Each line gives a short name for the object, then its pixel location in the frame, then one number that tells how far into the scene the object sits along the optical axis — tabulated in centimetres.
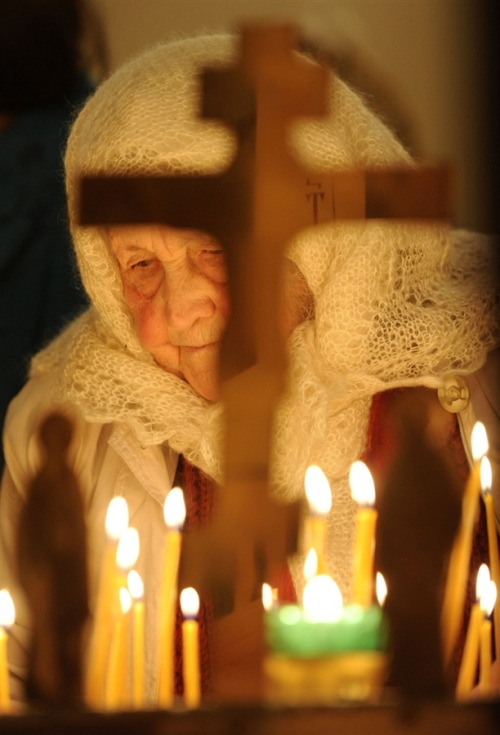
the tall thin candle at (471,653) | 184
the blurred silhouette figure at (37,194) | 225
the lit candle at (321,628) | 174
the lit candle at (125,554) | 187
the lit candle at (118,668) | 183
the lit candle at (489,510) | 189
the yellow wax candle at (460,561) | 186
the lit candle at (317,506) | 181
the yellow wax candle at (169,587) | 182
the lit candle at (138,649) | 186
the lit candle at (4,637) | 185
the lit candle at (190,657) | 182
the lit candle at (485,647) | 186
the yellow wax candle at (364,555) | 178
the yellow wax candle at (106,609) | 183
